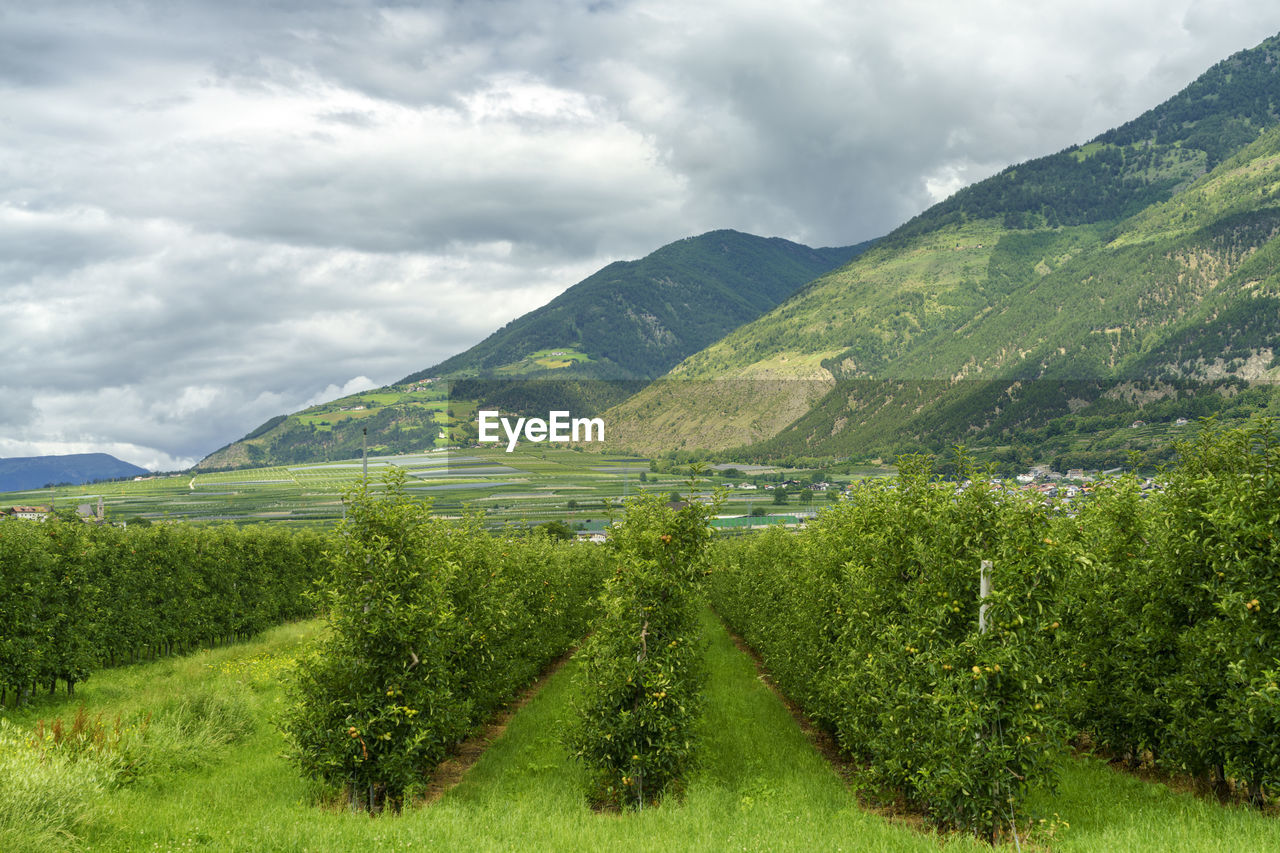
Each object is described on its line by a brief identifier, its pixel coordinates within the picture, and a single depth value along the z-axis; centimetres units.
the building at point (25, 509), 13210
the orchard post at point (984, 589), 1166
